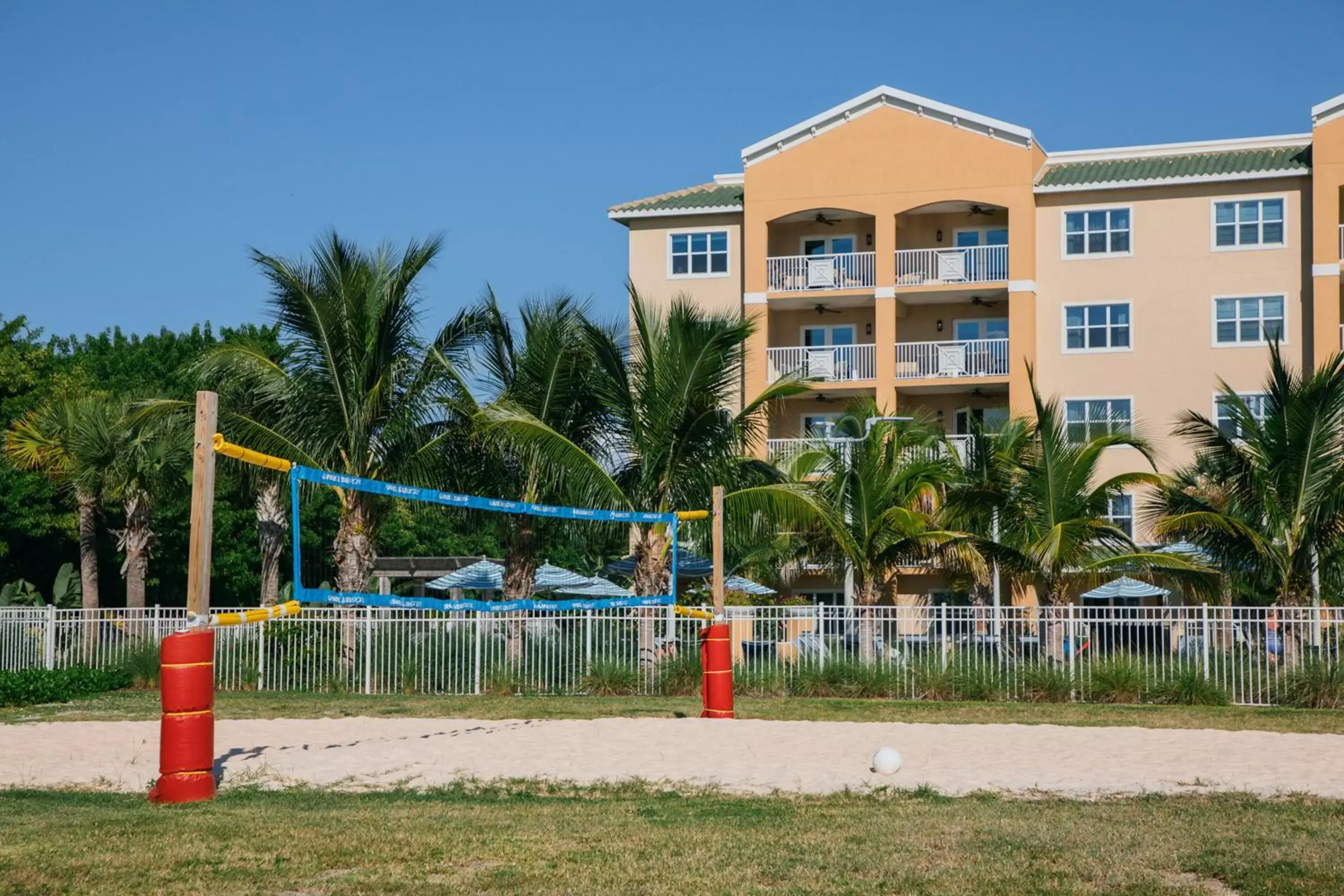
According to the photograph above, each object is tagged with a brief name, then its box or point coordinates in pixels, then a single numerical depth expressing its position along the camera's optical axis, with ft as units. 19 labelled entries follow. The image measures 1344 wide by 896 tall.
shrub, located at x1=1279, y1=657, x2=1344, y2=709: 68.28
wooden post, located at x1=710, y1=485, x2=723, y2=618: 62.08
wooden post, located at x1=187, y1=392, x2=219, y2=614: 39.50
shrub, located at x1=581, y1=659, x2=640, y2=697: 75.36
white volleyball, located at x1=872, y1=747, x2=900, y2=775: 42.37
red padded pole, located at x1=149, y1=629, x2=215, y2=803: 37.91
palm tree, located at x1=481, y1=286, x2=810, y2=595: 80.38
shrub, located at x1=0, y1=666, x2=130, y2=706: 69.77
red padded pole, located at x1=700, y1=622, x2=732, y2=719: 59.77
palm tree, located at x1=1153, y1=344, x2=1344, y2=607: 73.26
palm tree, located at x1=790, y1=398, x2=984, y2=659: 86.48
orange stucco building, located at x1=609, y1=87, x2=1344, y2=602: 131.23
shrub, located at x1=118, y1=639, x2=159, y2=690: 78.64
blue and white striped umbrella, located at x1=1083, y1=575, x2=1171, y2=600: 117.19
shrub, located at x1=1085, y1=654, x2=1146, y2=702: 70.49
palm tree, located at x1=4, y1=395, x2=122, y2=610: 110.42
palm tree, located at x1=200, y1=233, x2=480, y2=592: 82.53
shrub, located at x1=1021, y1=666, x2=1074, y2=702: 71.56
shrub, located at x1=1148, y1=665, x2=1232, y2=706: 69.82
